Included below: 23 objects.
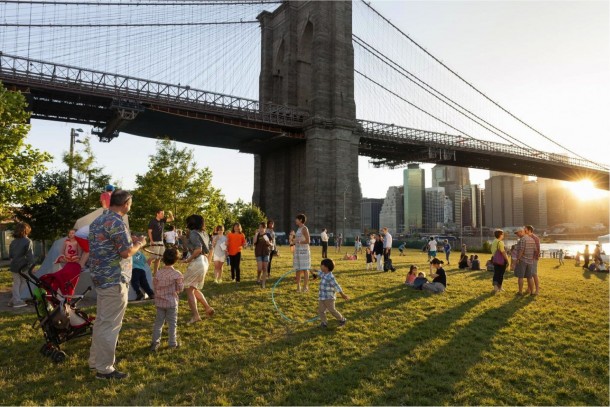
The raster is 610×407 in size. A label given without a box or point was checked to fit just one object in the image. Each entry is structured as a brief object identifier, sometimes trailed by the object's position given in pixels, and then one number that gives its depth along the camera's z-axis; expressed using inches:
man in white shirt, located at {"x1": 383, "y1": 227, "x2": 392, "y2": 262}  749.6
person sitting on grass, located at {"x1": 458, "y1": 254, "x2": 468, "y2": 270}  815.1
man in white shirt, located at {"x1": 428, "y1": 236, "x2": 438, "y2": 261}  854.2
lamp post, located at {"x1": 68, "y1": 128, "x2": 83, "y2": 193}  1047.9
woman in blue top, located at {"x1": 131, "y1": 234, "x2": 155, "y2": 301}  386.9
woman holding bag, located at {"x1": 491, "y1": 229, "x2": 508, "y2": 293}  498.6
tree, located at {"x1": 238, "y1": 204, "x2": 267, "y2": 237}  2145.4
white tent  374.6
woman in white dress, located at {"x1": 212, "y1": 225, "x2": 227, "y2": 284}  491.5
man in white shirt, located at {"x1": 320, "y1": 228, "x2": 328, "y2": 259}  954.7
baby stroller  249.8
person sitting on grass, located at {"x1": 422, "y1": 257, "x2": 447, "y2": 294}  490.0
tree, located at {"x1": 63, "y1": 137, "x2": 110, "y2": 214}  1200.2
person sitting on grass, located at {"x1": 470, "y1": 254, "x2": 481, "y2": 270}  791.1
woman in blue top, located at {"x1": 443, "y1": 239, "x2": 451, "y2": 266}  971.8
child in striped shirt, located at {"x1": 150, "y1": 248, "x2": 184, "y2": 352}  267.4
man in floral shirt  221.6
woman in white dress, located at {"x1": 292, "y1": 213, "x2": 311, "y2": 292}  449.7
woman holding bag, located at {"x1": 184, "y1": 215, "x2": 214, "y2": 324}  330.0
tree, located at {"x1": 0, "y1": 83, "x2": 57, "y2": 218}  522.0
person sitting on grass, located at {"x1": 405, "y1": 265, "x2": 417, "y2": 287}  539.2
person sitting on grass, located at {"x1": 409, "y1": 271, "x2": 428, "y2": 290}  510.0
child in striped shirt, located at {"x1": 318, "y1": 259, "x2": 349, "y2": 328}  324.5
